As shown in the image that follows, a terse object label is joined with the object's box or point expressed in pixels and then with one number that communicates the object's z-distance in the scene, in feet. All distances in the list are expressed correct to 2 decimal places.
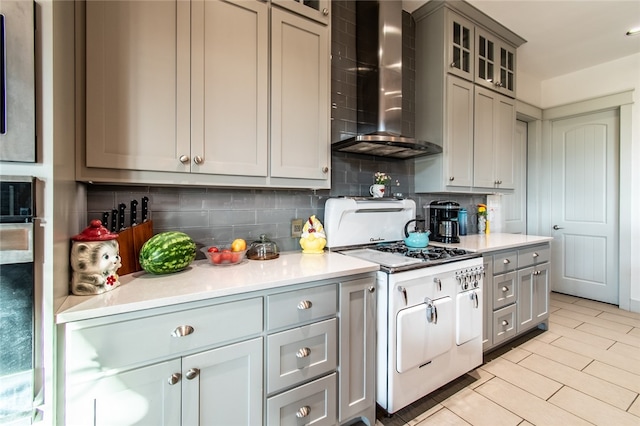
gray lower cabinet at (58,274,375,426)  3.05
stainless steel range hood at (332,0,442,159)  6.63
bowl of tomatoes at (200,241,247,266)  4.80
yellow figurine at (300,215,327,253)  6.10
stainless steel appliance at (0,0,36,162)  2.63
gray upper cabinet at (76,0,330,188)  3.88
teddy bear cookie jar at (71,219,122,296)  3.31
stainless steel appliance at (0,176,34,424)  2.60
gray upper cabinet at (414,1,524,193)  7.86
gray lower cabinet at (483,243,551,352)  7.27
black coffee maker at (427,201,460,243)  8.07
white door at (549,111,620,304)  11.21
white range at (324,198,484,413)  5.08
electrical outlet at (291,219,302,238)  6.47
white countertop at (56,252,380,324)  3.07
